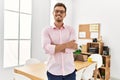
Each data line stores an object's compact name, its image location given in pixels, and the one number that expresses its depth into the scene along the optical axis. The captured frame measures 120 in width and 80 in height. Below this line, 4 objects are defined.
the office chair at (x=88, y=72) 2.47
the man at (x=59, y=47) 1.24
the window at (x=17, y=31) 3.23
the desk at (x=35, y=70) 1.91
